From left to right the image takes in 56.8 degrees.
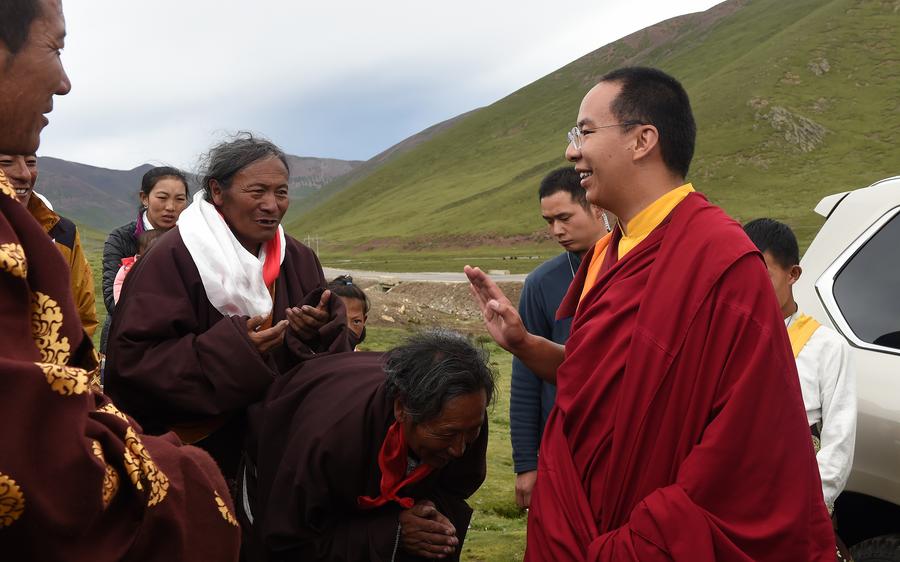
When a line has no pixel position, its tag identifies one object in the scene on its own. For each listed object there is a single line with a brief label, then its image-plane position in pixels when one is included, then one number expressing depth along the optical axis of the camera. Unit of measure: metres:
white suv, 3.82
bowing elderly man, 3.31
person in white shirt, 3.56
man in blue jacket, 4.55
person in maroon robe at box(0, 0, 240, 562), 1.40
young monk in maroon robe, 2.49
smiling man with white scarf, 3.52
